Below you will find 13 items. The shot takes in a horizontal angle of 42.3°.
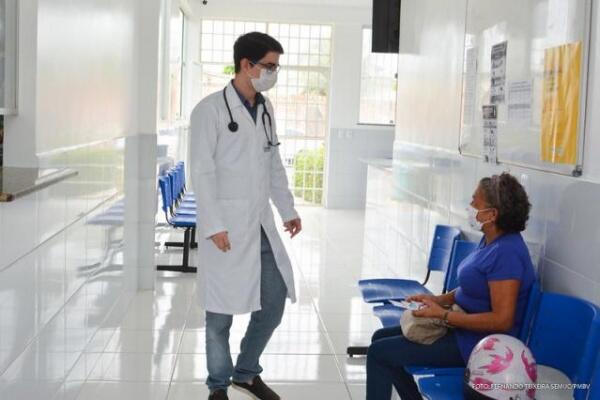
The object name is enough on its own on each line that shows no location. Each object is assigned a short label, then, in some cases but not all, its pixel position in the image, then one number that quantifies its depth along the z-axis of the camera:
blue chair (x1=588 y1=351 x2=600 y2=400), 1.99
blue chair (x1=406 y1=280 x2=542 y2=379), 2.52
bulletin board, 2.46
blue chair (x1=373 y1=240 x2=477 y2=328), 3.39
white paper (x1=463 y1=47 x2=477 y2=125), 3.53
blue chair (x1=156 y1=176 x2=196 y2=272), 6.35
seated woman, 2.50
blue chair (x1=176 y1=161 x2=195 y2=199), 8.31
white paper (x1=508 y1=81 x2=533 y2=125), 2.83
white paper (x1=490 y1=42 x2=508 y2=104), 3.12
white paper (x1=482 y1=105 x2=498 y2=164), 3.20
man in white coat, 3.21
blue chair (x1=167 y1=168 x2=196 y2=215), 7.02
